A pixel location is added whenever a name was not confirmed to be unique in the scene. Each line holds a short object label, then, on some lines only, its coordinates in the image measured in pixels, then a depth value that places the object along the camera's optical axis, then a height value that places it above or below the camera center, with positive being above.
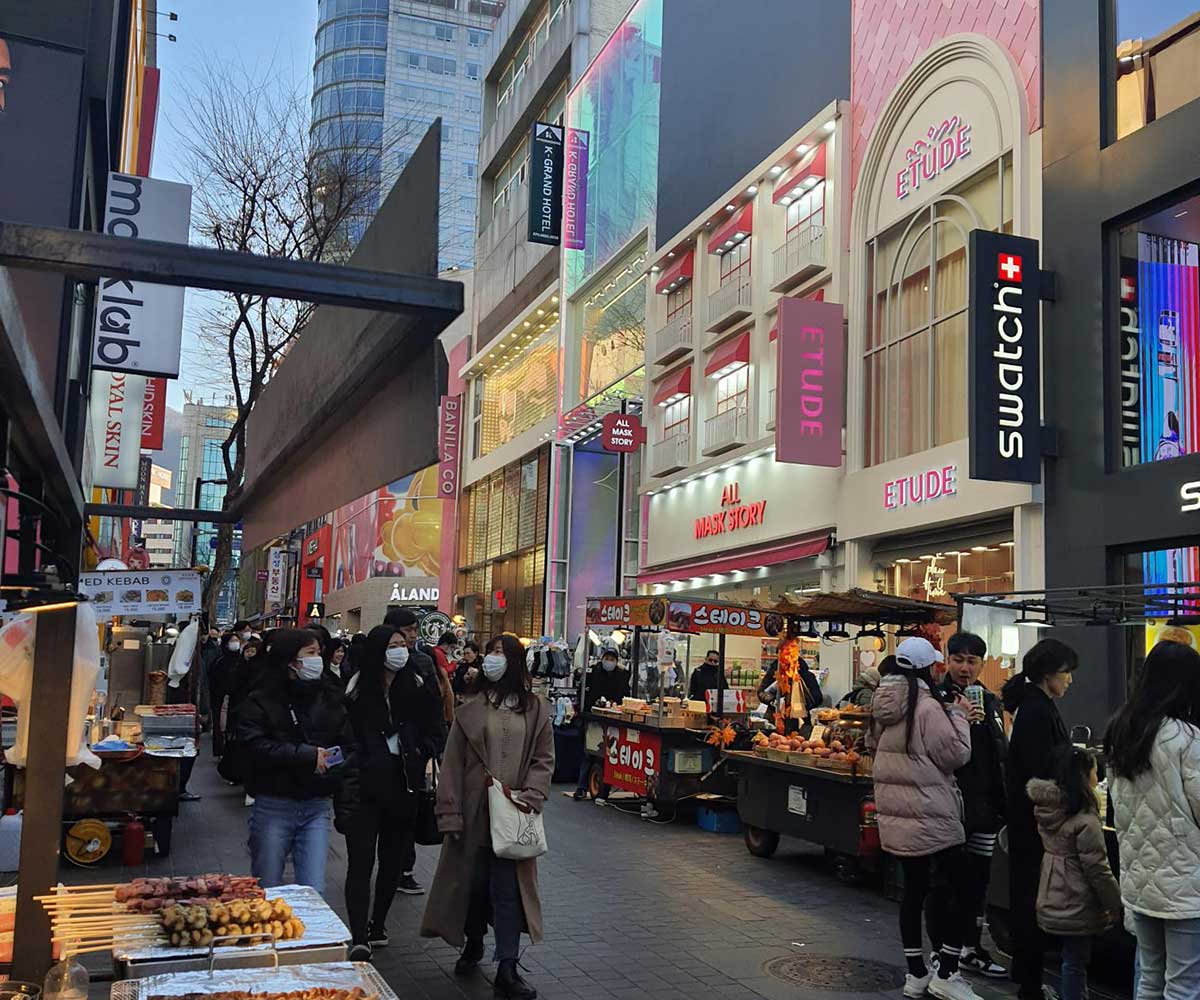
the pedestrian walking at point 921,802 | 6.88 -1.06
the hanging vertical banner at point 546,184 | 35.72 +13.40
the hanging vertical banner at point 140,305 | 9.45 +2.53
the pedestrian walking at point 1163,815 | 5.05 -0.81
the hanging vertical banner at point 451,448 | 45.56 +6.41
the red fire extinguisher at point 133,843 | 10.47 -2.18
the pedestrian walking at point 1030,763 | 6.46 -0.75
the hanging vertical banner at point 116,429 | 17.06 +2.71
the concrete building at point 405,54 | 108.19 +56.72
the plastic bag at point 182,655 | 16.36 -0.74
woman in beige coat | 6.79 -1.08
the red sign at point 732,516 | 22.72 +2.12
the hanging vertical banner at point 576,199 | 34.72 +12.50
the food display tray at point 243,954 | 4.38 -1.36
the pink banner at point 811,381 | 19.59 +4.15
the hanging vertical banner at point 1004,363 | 14.56 +3.37
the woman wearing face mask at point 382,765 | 7.25 -0.98
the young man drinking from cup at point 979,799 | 7.43 -1.11
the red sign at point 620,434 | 27.52 +4.38
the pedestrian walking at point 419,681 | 7.56 -0.53
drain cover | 7.30 -2.29
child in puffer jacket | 6.13 -1.26
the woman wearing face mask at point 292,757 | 6.30 -0.81
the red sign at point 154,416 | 24.80 +4.04
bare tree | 17.56 +6.31
